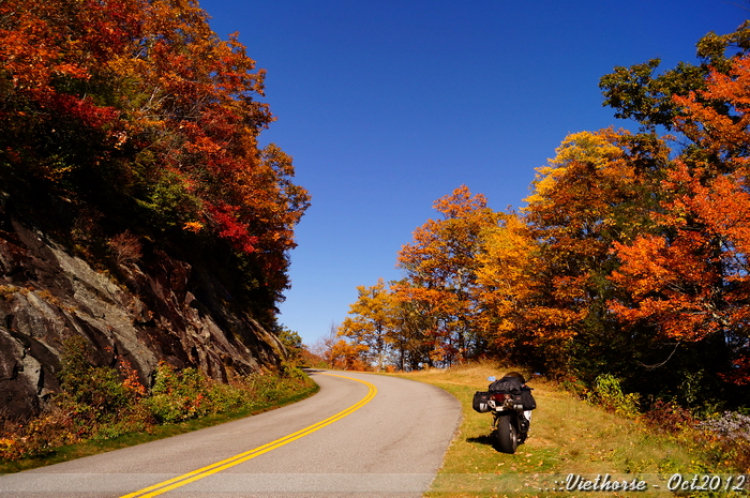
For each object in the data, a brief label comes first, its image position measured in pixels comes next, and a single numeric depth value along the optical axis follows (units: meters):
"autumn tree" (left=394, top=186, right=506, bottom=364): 33.12
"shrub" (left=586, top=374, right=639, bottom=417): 15.85
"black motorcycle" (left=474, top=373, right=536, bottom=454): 7.87
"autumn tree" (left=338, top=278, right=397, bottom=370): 50.41
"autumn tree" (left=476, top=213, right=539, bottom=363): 24.31
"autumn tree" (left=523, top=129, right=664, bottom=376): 19.08
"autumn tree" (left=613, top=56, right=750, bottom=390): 13.05
